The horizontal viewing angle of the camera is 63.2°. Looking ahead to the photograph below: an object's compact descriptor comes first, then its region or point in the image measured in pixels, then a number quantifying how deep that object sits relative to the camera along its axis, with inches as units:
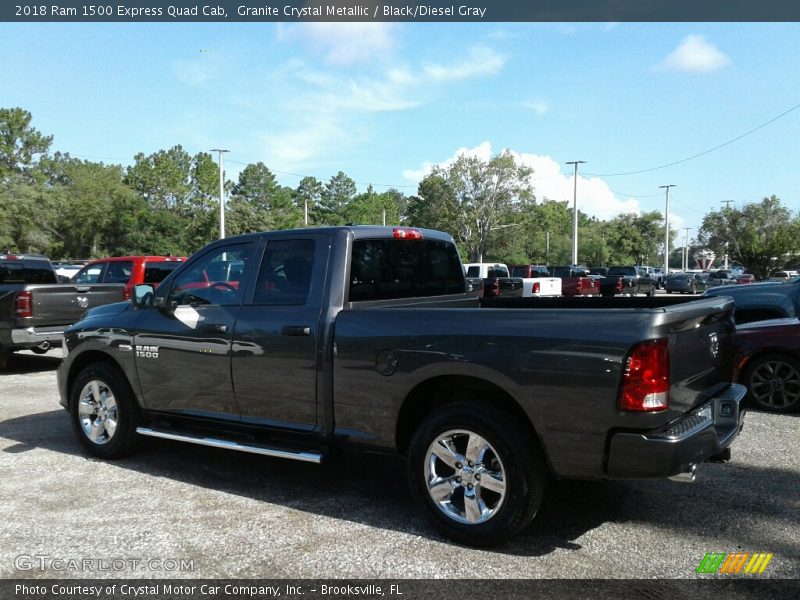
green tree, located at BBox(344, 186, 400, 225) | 3553.2
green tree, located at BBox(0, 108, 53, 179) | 2588.6
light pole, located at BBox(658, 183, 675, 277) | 2320.7
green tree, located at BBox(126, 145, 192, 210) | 2923.2
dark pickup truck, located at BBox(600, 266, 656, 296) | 1203.9
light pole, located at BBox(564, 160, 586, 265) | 1894.7
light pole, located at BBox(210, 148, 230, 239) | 1714.0
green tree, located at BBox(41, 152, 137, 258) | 2588.6
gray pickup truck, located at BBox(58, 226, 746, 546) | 130.2
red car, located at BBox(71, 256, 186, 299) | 454.0
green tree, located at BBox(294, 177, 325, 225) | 4269.2
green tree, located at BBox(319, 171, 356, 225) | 4138.8
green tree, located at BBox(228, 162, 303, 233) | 3555.6
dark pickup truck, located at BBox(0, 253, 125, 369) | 365.1
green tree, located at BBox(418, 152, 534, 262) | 2236.7
